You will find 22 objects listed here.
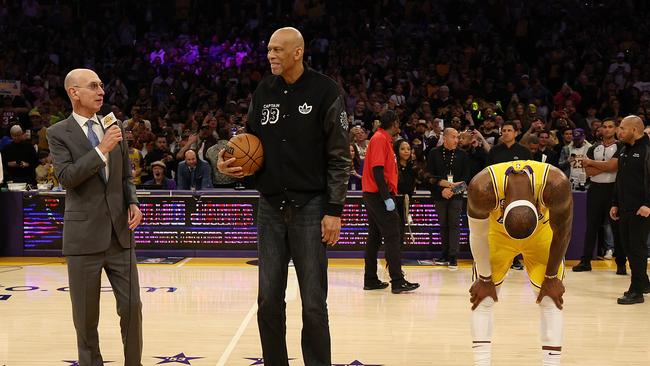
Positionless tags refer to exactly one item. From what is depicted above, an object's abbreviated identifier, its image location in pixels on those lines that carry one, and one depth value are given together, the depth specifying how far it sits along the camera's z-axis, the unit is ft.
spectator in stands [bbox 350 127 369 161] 43.98
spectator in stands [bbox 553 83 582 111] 55.01
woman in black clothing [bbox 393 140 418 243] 34.32
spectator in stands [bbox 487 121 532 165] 34.86
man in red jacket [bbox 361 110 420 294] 29.63
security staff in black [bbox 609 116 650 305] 29.32
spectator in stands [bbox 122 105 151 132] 47.16
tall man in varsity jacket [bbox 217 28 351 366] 15.98
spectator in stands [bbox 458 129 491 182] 39.83
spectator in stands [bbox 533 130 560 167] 38.55
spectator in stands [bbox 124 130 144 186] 41.88
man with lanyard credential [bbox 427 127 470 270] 36.32
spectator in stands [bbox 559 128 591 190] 40.13
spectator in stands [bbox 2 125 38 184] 42.34
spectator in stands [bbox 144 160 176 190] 41.01
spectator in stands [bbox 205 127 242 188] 40.16
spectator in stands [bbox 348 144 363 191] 41.34
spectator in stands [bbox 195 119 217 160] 43.99
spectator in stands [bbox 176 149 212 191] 40.65
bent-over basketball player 16.58
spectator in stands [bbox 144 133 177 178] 44.01
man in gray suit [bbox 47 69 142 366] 17.08
